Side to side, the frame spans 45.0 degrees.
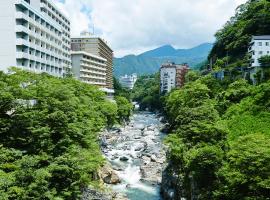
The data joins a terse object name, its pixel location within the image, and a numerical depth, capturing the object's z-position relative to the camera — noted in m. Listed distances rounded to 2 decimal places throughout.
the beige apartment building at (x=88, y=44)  111.19
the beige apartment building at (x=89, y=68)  93.94
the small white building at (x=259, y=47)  56.93
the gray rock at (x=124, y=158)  52.22
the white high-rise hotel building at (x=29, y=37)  50.16
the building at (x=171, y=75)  129.24
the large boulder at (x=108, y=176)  40.09
